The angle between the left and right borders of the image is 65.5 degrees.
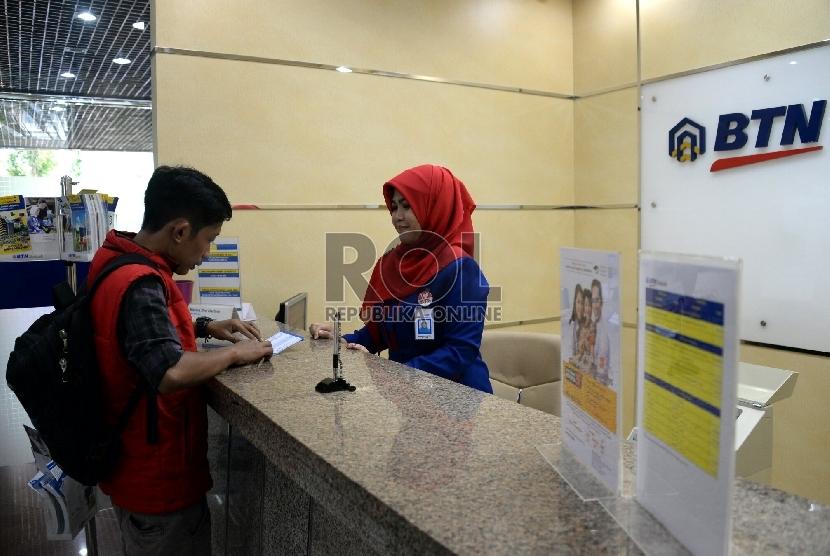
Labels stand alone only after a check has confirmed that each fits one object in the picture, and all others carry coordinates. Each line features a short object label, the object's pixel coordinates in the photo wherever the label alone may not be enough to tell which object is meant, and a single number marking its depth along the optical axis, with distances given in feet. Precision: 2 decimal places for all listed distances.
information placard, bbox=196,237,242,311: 8.24
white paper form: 7.20
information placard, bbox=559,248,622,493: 2.99
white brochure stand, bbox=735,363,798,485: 7.20
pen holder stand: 5.44
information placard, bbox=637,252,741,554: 2.38
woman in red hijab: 7.37
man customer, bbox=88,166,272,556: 5.26
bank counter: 2.81
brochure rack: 10.57
